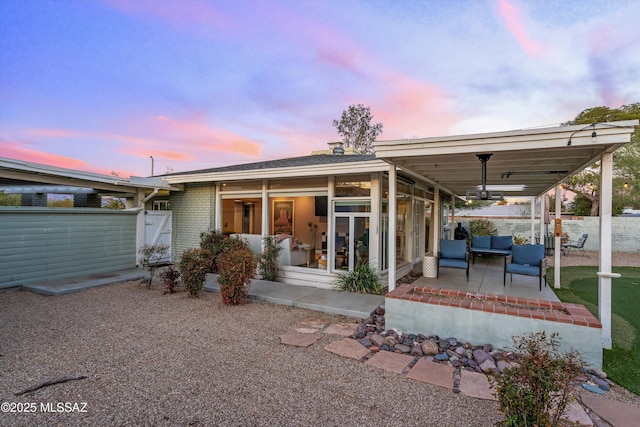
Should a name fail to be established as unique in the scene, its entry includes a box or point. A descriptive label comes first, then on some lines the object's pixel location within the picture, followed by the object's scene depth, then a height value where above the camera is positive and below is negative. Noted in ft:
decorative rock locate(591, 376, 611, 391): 10.10 -5.45
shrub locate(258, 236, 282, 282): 25.76 -3.89
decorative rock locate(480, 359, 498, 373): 11.26 -5.37
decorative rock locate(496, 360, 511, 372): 11.43 -5.42
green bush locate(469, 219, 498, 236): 51.19 -1.66
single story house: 13.61 +2.04
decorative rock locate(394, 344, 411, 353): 12.91 -5.45
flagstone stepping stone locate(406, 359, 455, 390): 10.40 -5.49
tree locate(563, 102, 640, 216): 46.93 +8.19
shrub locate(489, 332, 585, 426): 6.12 -3.43
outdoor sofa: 30.50 -2.64
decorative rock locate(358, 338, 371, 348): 13.45 -5.47
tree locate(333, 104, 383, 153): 81.92 +23.67
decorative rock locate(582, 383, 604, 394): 9.91 -5.45
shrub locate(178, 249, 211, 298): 20.45 -3.67
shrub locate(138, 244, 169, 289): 23.70 -3.90
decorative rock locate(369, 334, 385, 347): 13.50 -5.38
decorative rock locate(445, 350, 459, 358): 12.39 -5.43
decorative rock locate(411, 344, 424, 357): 12.65 -5.45
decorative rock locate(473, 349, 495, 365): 11.77 -5.29
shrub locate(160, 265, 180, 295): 22.08 -4.51
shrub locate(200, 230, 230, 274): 27.45 -2.56
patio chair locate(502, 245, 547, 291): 20.29 -3.02
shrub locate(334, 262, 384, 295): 21.44 -4.49
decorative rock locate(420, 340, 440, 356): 12.61 -5.32
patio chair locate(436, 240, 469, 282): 22.81 -2.81
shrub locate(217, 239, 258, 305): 18.76 -3.54
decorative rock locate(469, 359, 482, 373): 11.36 -5.46
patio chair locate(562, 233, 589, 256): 44.03 -3.68
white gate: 30.99 -1.31
